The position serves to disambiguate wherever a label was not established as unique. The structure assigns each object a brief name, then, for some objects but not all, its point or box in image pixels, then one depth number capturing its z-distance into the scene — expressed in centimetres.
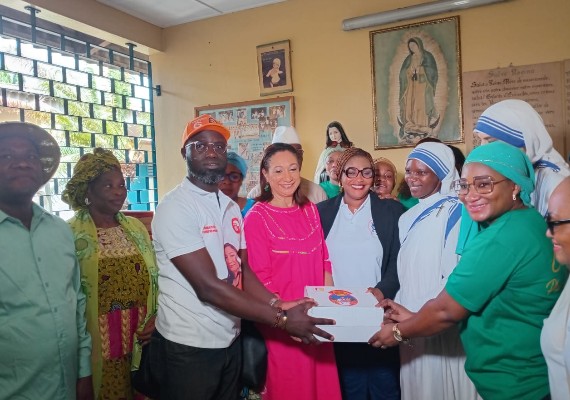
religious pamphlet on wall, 383
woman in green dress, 145
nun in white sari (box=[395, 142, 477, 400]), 202
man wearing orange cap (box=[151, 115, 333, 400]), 176
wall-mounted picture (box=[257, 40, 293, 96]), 493
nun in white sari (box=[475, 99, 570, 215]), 182
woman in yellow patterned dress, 214
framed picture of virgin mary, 420
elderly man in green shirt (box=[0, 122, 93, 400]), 146
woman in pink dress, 203
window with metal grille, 406
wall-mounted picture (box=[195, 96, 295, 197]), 502
